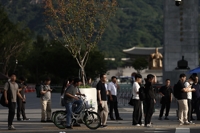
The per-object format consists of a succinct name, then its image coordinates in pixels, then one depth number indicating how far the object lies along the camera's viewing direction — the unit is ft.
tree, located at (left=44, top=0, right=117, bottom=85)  112.68
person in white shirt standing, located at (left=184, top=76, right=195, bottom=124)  73.75
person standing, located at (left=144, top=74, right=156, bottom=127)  68.28
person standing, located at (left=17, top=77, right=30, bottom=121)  81.53
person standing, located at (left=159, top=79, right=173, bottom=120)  84.99
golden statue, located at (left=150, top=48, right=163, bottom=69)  370.61
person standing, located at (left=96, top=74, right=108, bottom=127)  69.26
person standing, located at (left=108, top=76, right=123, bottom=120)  83.28
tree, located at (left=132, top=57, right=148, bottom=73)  469.16
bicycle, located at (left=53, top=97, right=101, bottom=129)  65.77
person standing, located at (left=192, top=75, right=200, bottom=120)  79.30
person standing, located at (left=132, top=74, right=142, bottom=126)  70.59
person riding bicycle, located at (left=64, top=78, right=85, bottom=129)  65.93
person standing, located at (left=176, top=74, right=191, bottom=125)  71.67
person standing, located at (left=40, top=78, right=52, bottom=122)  77.87
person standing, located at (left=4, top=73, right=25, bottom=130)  65.92
